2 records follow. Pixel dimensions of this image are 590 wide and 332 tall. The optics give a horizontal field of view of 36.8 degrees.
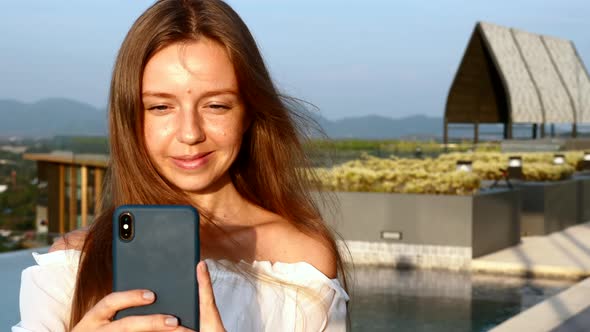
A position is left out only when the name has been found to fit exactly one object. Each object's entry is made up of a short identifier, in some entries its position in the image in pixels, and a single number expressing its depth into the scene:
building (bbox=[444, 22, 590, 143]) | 27.75
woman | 1.13
